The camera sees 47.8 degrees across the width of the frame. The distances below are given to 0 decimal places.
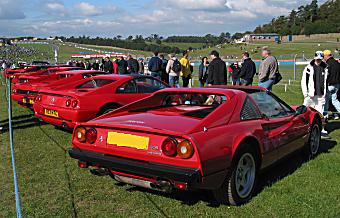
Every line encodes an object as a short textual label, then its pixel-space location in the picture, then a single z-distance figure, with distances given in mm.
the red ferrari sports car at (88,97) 7211
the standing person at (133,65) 16984
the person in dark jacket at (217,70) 10148
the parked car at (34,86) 9781
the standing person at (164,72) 15062
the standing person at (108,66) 20547
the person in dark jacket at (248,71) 10250
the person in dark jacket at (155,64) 14680
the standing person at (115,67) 19031
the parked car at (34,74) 12297
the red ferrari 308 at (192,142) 3555
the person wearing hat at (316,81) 7770
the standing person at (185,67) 13680
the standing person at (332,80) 9461
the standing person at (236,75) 16019
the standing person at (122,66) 17516
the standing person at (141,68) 19322
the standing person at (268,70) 8914
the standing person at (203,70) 13485
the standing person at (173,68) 13609
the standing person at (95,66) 25250
